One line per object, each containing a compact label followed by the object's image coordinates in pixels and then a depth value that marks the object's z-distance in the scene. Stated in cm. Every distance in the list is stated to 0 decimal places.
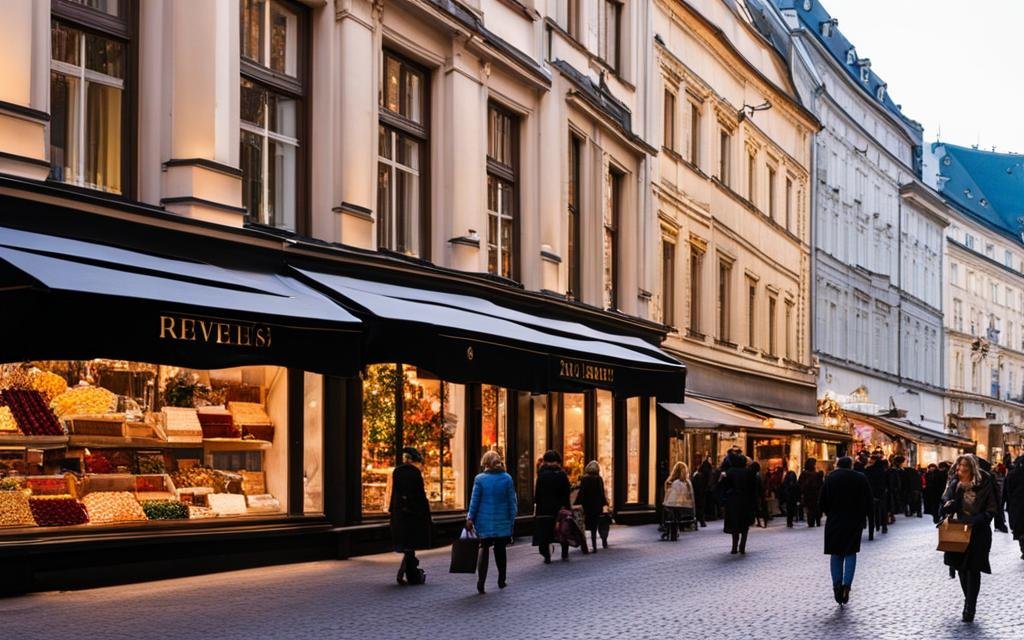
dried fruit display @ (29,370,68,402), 1639
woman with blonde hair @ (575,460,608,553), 2506
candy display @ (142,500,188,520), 1766
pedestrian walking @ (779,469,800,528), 3591
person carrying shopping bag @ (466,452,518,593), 1753
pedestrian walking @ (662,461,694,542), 2809
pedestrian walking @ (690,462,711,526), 3469
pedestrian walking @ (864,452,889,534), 3278
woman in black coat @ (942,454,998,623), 1541
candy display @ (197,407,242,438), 1906
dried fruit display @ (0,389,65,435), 1605
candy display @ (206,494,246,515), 1884
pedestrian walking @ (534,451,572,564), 2219
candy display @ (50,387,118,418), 1680
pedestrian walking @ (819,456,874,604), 1631
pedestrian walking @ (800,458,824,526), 3481
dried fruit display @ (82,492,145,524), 1689
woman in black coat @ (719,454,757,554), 2425
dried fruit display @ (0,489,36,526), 1562
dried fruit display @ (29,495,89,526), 1612
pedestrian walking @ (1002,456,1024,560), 2447
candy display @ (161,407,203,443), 1842
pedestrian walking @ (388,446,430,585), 1747
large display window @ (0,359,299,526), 1627
